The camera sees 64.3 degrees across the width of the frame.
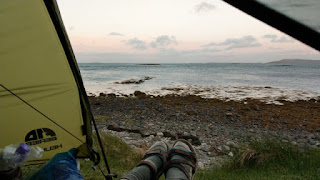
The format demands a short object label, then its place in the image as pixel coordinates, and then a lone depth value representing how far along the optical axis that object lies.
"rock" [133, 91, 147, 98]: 18.73
